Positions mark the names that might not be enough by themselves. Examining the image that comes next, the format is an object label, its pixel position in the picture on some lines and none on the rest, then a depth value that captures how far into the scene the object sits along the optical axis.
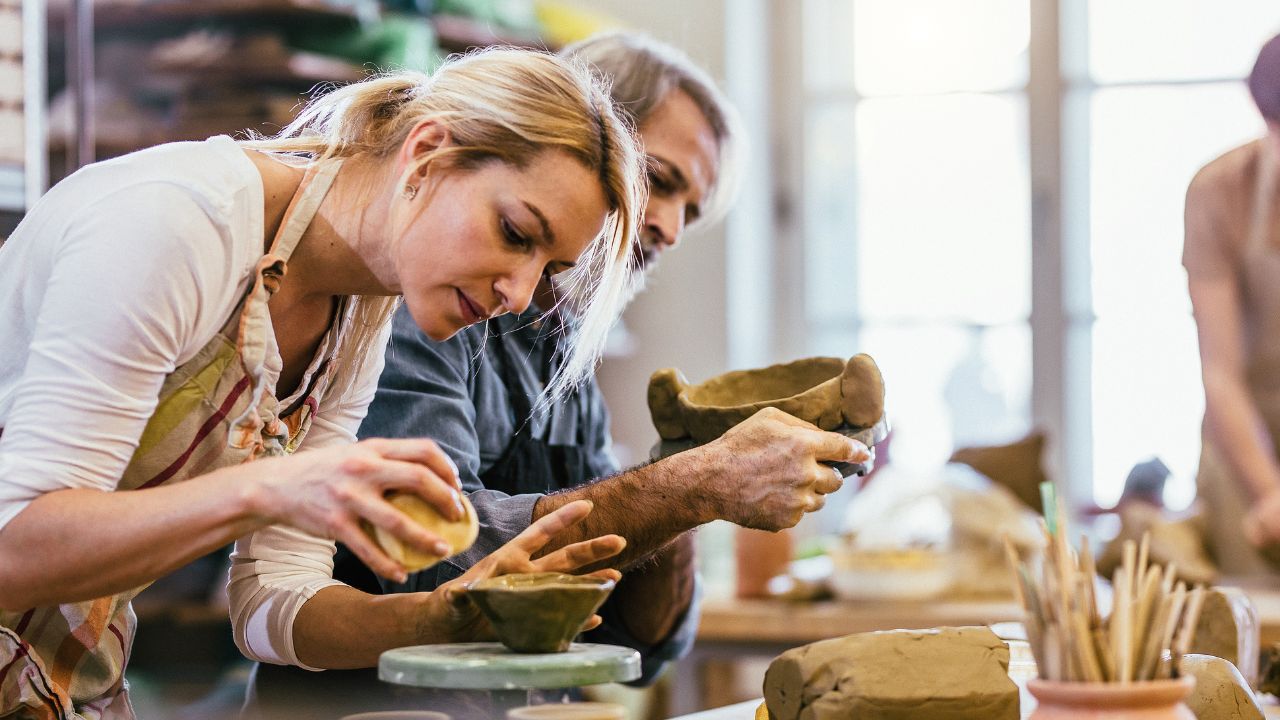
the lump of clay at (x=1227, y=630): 1.87
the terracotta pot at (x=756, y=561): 3.52
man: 1.62
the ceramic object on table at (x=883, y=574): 3.43
